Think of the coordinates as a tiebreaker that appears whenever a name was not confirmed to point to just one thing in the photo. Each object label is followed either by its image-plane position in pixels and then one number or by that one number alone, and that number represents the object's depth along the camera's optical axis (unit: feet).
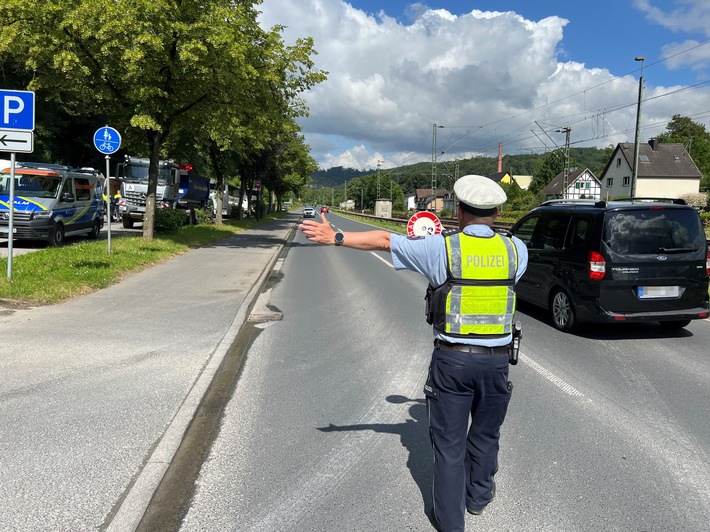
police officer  8.36
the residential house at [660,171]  222.69
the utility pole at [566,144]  107.03
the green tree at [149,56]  45.62
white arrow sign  28.27
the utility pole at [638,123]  81.25
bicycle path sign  40.22
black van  22.41
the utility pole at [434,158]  116.78
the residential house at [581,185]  268.48
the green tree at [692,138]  268.00
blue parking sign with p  28.25
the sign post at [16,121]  28.27
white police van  49.37
